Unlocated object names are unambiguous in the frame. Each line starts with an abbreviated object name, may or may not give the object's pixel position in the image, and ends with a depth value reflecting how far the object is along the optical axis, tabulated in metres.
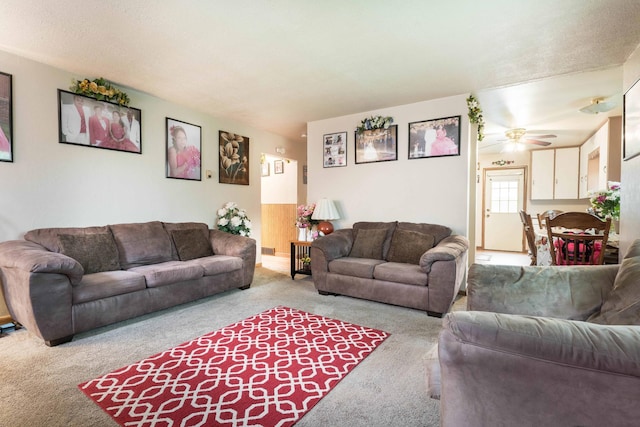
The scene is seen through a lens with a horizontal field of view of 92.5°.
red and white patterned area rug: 1.61
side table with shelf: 4.67
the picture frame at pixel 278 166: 6.97
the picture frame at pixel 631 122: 2.54
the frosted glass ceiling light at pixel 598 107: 3.58
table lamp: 4.53
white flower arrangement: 4.68
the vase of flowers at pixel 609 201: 3.21
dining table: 3.08
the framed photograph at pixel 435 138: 3.90
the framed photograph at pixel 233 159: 4.92
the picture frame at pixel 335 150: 4.82
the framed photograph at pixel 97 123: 3.21
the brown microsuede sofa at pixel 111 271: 2.36
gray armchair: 0.82
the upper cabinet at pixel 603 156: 4.58
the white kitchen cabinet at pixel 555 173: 6.41
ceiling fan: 5.09
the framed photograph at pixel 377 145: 4.39
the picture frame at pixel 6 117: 2.79
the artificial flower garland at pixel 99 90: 3.23
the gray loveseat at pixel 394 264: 3.06
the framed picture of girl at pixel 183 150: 4.19
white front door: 7.21
